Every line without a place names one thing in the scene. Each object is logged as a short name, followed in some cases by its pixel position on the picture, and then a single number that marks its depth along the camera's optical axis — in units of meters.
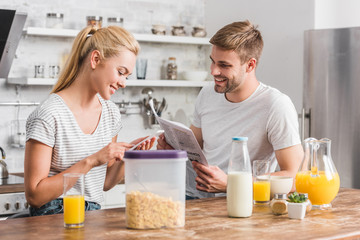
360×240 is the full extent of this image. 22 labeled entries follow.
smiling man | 2.63
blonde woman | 2.18
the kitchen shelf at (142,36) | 4.27
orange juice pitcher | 2.12
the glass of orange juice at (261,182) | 2.16
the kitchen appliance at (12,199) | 3.64
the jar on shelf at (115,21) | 4.51
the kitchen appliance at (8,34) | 3.81
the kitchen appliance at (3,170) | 3.92
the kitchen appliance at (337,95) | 4.10
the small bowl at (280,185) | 2.23
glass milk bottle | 1.97
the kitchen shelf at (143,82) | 4.22
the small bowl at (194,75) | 4.98
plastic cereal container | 1.78
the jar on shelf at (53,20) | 4.36
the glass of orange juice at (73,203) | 1.78
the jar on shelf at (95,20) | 4.41
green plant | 1.98
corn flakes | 1.78
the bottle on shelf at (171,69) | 4.99
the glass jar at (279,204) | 2.01
